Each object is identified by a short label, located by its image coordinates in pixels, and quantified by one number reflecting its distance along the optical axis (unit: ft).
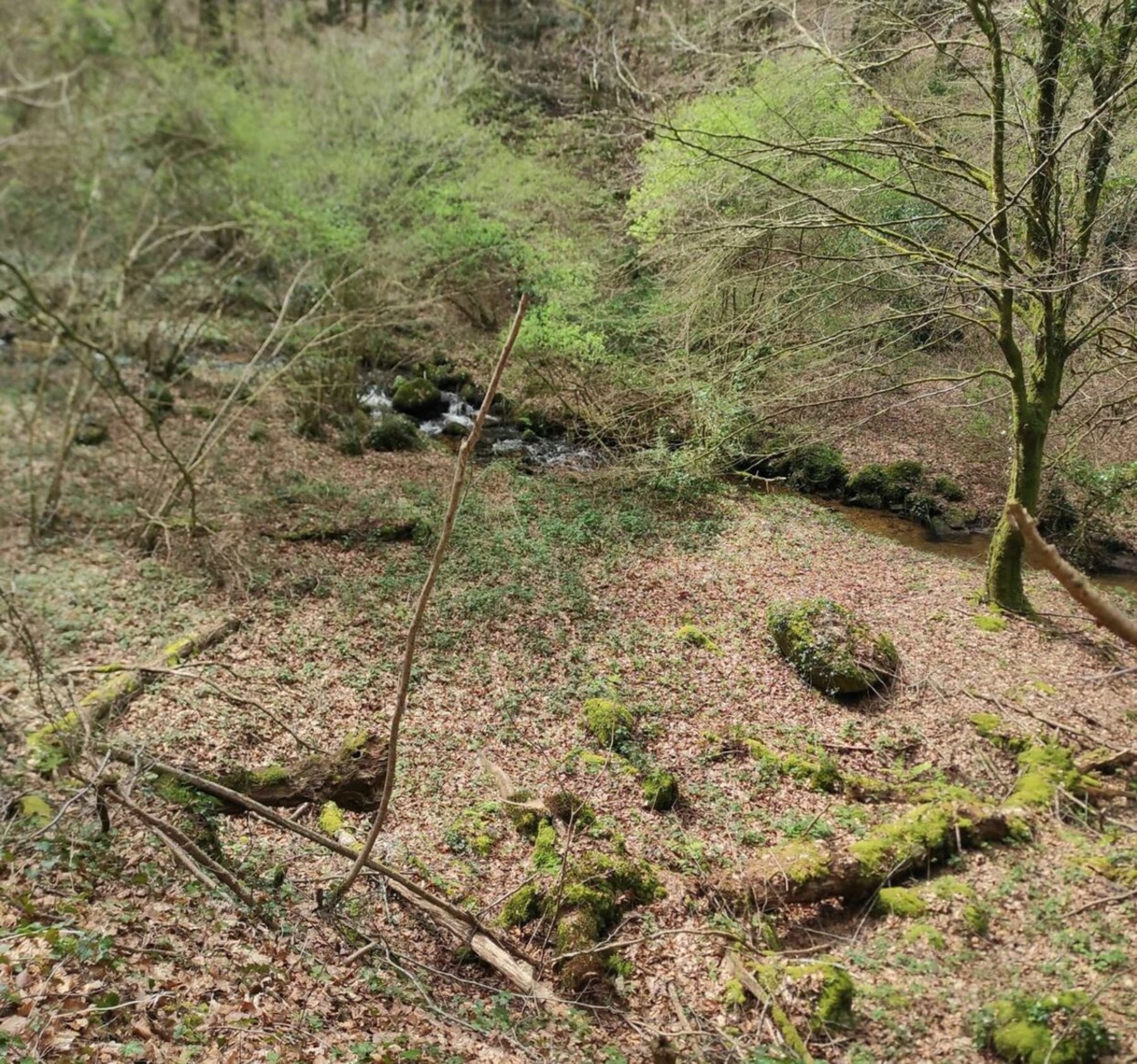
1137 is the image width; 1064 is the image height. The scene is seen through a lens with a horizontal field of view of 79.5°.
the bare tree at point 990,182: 22.07
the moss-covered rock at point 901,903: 16.21
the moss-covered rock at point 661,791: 20.95
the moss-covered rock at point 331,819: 17.56
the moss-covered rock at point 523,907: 16.15
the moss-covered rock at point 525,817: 19.26
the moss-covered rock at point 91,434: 41.24
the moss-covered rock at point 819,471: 49.21
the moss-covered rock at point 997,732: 21.47
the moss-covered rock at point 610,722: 23.59
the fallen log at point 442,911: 13.30
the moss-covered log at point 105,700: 15.40
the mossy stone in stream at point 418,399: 57.41
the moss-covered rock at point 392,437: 48.78
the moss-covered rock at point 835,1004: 13.53
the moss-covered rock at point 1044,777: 18.94
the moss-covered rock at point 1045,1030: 11.59
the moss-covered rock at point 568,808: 19.15
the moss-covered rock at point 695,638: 29.40
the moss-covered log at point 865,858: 17.07
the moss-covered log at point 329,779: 17.87
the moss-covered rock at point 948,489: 46.73
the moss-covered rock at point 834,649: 25.79
